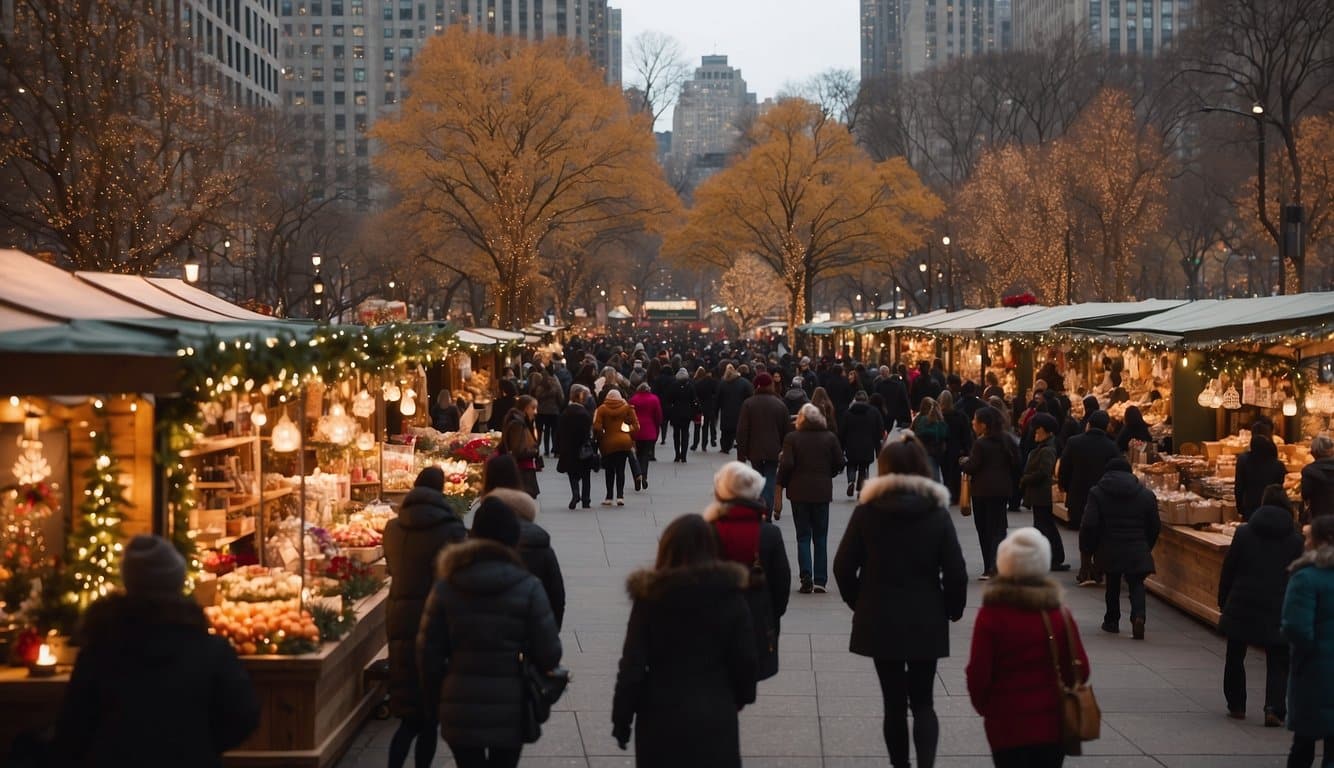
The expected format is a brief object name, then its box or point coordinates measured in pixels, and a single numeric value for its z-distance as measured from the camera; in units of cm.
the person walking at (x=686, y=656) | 573
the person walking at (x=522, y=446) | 1416
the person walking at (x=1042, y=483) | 1451
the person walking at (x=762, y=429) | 1733
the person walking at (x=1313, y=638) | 743
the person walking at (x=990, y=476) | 1370
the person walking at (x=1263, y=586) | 890
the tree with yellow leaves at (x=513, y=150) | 4647
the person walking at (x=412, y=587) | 752
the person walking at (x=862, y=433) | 1892
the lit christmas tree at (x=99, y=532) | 817
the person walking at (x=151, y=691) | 519
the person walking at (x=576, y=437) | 1920
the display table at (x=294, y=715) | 806
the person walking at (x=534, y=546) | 776
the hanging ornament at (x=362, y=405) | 1463
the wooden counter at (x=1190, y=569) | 1243
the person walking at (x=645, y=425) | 2220
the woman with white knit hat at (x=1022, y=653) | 626
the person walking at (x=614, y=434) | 1992
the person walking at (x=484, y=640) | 634
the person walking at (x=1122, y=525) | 1165
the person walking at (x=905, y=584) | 746
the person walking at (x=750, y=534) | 773
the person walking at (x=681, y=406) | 2647
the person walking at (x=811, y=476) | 1328
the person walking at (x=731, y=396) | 2545
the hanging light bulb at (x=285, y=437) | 1041
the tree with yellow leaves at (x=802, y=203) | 5819
